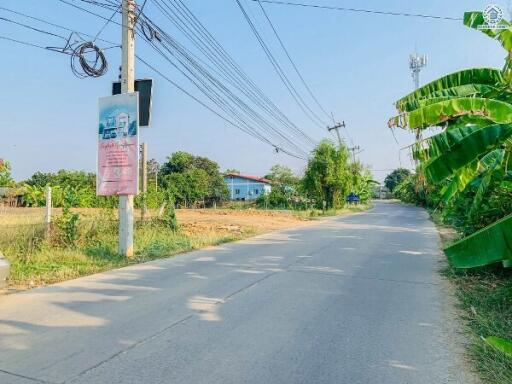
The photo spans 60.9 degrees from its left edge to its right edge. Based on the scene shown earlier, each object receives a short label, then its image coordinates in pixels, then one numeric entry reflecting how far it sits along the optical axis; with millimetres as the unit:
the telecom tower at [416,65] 41219
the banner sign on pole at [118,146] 10453
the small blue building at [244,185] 75500
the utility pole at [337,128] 49525
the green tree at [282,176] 56934
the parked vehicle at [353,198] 56203
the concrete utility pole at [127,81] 10586
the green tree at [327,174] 37906
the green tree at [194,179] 53938
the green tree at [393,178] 111319
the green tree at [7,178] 35344
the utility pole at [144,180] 14532
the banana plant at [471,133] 3934
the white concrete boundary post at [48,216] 10617
